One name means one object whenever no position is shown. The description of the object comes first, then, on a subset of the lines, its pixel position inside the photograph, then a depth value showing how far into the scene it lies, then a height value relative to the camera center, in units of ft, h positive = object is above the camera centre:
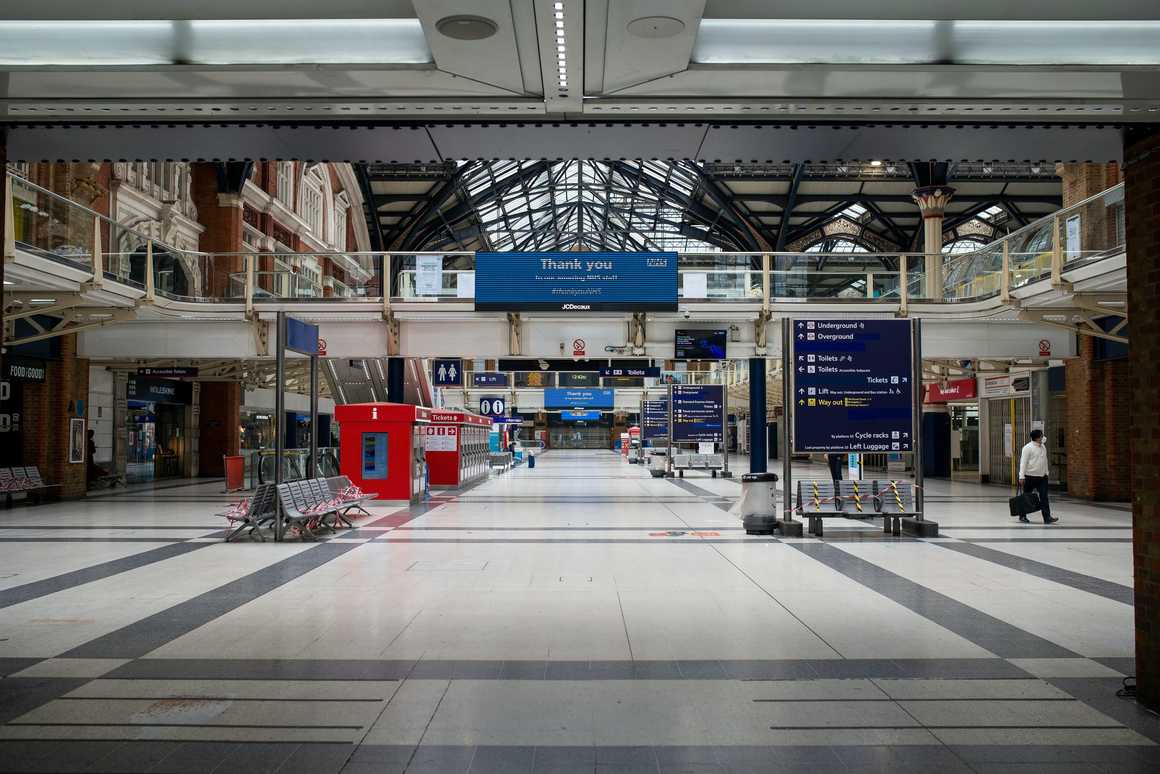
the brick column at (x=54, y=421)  65.41 -0.83
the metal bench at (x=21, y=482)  59.52 -5.07
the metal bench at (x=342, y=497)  47.09 -4.85
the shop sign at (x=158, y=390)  84.58 +2.02
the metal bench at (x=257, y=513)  42.11 -5.06
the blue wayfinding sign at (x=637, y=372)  79.76 +3.59
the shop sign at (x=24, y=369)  61.26 +2.94
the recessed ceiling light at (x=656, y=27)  12.56 +5.61
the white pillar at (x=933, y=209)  94.27 +22.04
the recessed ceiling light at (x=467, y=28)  12.60 +5.63
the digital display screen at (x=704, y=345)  67.26 +5.08
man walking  48.21 -3.25
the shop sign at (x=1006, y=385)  77.92 +2.39
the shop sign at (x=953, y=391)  90.07 +2.08
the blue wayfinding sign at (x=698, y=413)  99.55 -0.29
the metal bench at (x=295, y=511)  41.68 -4.89
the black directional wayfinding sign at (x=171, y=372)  77.77 +3.44
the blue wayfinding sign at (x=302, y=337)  42.86 +3.75
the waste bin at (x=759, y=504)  44.68 -4.83
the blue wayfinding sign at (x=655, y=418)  133.18 -1.23
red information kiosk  63.05 -2.69
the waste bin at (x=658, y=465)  105.50 -6.66
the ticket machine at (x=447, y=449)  82.99 -3.73
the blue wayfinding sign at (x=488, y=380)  118.93 +4.20
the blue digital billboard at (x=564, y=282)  61.82 +9.14
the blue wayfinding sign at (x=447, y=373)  83.82 +3.62
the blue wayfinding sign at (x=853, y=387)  43.24 +1.18
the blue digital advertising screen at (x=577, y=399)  153.89 +2.04
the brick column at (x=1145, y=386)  16.38 +0.48
